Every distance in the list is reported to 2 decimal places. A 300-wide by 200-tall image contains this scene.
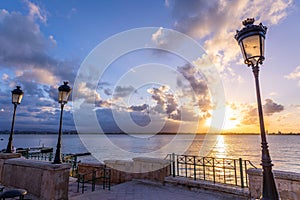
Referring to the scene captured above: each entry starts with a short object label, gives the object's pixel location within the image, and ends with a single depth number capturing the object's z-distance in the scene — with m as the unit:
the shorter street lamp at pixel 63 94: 7.25
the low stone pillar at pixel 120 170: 8.91
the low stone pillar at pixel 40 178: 5.97
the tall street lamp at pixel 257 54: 3.51
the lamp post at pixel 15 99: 9.16
